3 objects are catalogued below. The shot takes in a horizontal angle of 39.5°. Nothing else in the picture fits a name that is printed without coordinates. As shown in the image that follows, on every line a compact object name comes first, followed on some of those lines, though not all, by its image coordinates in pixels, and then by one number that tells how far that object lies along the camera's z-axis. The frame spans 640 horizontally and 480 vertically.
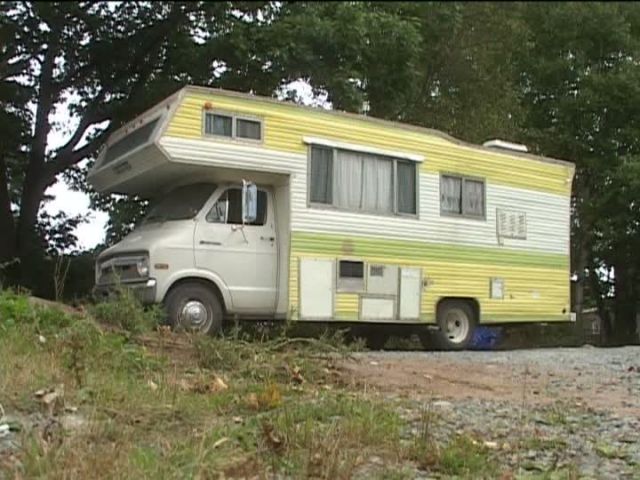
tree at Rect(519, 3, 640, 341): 21.94
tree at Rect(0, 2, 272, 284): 9.43
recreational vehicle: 11.10
